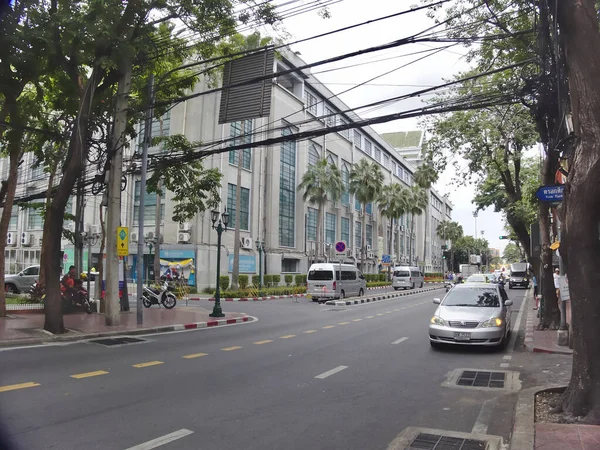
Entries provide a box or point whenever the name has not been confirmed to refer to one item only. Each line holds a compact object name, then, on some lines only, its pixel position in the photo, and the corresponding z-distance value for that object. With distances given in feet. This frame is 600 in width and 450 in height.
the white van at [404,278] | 147.43
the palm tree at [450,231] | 335.26
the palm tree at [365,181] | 161.68
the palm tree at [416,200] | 214.48
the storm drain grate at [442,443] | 15.92
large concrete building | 113.19
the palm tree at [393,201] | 193.06
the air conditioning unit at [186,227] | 110.05
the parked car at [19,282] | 89.61
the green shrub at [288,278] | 132.32
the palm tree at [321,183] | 142.20
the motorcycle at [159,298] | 67.26
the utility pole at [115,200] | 45.91
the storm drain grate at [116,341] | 37.64
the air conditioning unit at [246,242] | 120.98
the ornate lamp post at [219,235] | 57.52
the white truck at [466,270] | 205.62
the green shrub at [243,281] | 107.27
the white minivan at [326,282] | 90.33
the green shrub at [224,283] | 103.29
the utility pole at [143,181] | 49.19
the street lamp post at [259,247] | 118.28
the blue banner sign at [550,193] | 29.45
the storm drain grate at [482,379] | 25.51
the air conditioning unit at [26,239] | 137.18
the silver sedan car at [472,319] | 34.35
